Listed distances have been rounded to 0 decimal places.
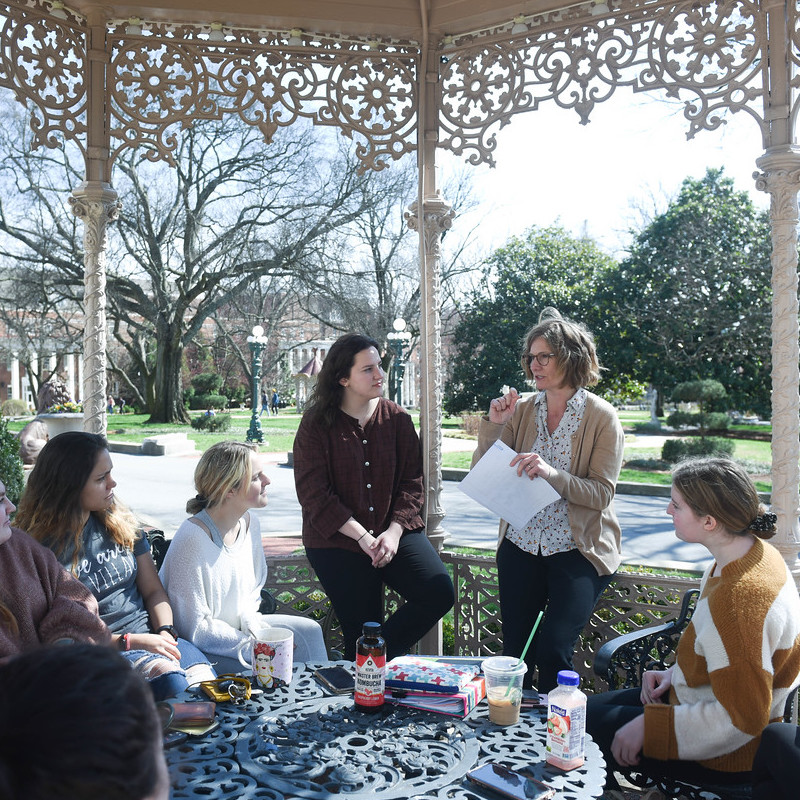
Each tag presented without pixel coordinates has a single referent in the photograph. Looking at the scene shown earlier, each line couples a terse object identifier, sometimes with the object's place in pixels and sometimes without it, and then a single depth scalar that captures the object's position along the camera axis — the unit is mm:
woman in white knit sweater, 2562
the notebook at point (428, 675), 2049
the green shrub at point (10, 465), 4668
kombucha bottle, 1947
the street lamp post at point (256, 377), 17047
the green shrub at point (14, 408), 27781
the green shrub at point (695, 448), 13969
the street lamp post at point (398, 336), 11383
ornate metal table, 1612
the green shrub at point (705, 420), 15867
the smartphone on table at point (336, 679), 2119
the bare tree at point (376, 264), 21859
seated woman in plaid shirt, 3148
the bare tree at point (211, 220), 21547
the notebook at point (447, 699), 1969
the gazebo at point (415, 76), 3064
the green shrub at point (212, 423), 22516
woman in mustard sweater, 1848
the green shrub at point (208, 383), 29453
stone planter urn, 11375
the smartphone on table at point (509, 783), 1573
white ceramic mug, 2105
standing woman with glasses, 2830
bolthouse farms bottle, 1685
